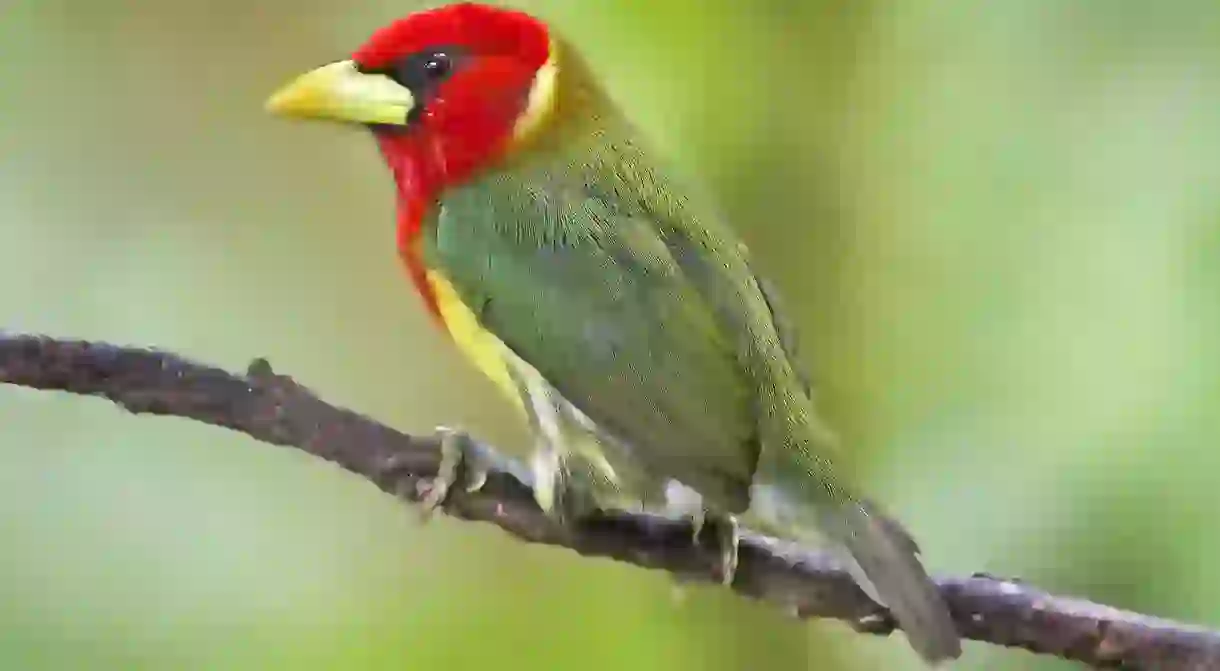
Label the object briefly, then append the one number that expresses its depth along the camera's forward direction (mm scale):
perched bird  2731
